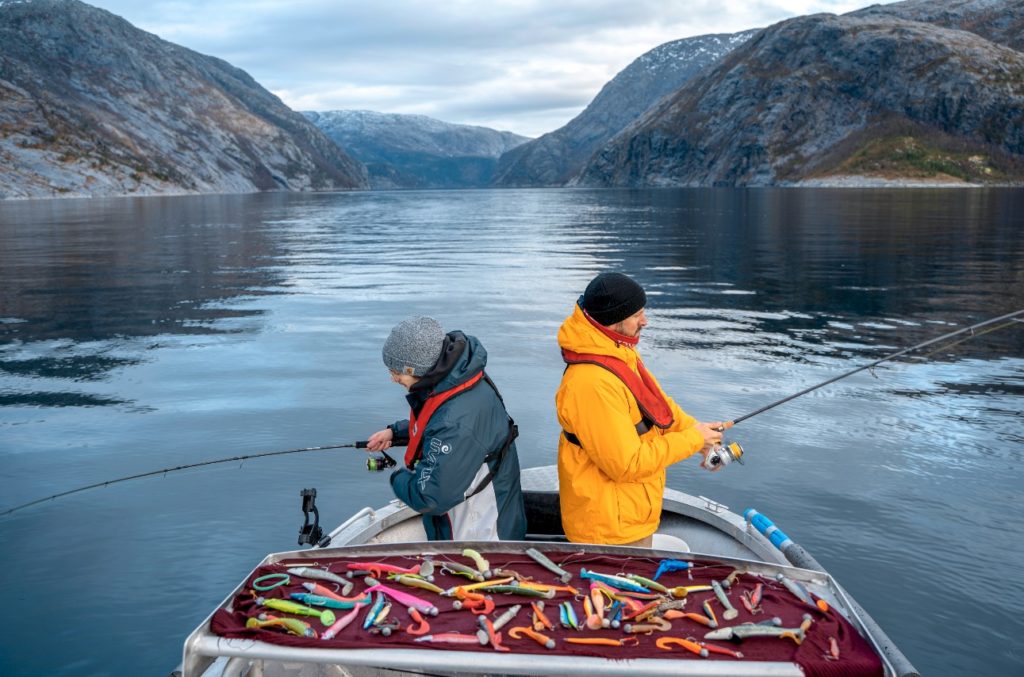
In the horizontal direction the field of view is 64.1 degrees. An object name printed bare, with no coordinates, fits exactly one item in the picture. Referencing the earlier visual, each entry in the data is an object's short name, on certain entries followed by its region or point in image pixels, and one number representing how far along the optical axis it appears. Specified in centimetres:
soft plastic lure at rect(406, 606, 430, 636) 464
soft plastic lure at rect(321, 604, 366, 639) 462
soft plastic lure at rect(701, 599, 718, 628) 482
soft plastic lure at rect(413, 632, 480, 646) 454
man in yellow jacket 561
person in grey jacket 571
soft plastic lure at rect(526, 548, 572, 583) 529
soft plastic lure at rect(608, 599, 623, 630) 476
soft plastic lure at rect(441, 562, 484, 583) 529
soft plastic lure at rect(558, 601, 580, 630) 474
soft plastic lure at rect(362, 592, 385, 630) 477
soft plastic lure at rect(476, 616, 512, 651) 448
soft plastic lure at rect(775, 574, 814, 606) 510
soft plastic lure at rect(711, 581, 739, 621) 485
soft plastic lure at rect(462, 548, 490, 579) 535
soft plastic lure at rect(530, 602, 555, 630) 473
